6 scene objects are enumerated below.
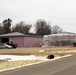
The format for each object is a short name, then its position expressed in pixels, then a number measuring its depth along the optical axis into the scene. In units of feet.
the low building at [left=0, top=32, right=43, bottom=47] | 176.74
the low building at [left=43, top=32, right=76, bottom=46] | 179.81
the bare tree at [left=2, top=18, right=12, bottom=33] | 273.49
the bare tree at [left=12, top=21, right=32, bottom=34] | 292.22
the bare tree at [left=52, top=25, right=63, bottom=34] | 318.11
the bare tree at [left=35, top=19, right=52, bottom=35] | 282.05
